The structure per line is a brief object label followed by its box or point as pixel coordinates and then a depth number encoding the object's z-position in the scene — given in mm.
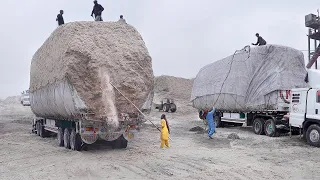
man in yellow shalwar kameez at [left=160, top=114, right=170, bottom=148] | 9566
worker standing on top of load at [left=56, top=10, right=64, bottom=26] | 12843
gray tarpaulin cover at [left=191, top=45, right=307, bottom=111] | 12879
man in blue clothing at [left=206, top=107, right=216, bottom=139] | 12243
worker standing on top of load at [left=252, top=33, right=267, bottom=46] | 14935
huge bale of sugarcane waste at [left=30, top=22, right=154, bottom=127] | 8658
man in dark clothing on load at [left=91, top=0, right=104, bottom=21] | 12091
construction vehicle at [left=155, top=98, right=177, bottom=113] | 28380
